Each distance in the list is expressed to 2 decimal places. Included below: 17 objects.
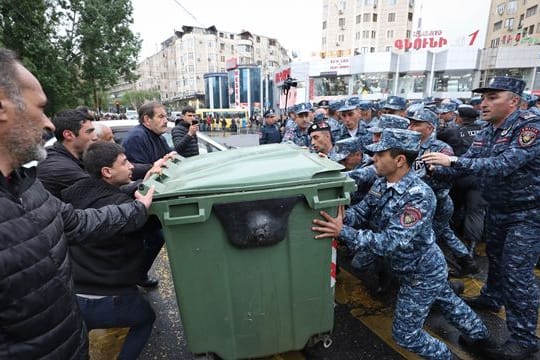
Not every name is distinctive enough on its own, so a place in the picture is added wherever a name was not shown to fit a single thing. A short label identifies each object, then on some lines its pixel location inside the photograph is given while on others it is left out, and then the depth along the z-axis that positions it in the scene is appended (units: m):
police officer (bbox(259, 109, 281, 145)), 6.64
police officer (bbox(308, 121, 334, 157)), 3.30
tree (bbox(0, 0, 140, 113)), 10.84
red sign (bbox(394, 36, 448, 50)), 31.52
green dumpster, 1.57
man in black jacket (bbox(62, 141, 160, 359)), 1.77
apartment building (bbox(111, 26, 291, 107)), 63.06
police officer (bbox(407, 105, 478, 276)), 2.97
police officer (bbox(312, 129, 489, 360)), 1.87
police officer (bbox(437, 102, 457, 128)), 5.49
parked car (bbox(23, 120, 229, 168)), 4.68
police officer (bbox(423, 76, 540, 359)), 2.13
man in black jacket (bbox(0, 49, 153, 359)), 1.13
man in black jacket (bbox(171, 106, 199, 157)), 4.00
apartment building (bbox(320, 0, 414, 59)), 47.12
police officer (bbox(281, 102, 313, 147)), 5.65
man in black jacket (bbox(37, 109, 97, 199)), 2.08
